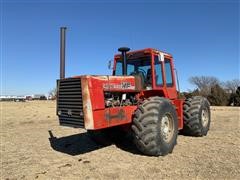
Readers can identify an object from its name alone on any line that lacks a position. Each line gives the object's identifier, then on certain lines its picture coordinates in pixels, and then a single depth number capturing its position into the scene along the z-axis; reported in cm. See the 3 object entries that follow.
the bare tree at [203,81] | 4986
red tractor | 414
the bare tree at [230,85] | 5178
